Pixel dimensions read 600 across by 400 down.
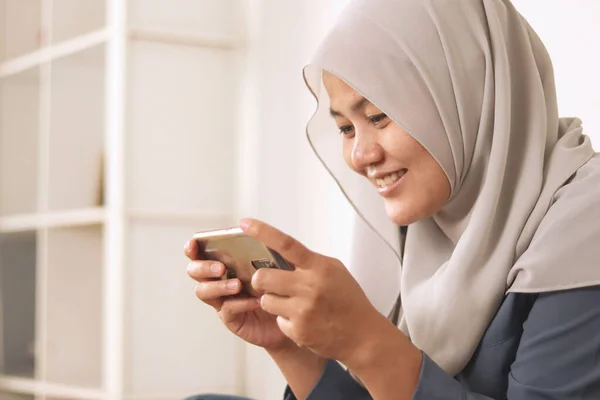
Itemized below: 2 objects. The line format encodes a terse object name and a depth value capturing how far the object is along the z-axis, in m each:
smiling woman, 1.68
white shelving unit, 2.54
